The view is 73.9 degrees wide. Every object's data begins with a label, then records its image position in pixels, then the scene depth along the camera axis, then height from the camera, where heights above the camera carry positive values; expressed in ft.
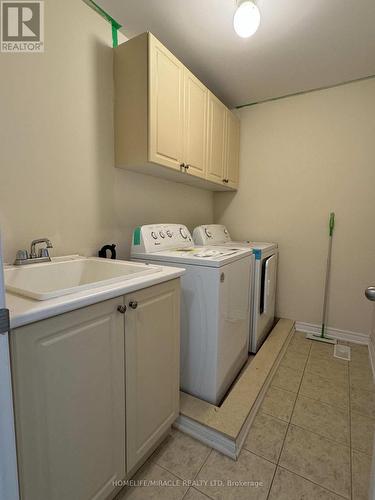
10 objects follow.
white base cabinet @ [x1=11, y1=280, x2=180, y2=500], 2.34 -1.95
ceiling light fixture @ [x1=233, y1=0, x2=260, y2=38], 4.65 +3.93
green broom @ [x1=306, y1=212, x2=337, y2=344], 8.11 -2.54
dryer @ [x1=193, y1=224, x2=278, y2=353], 6.84 -1.53
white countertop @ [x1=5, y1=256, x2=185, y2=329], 2.22 -0.80
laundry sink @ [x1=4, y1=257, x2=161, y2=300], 3.83 -0.84
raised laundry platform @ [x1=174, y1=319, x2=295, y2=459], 4.28 -3.51
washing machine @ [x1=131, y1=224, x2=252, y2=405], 4.89 -1.74
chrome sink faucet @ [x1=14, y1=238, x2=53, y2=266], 4.12 -0.55
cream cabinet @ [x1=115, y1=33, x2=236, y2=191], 5.13 +2.55
